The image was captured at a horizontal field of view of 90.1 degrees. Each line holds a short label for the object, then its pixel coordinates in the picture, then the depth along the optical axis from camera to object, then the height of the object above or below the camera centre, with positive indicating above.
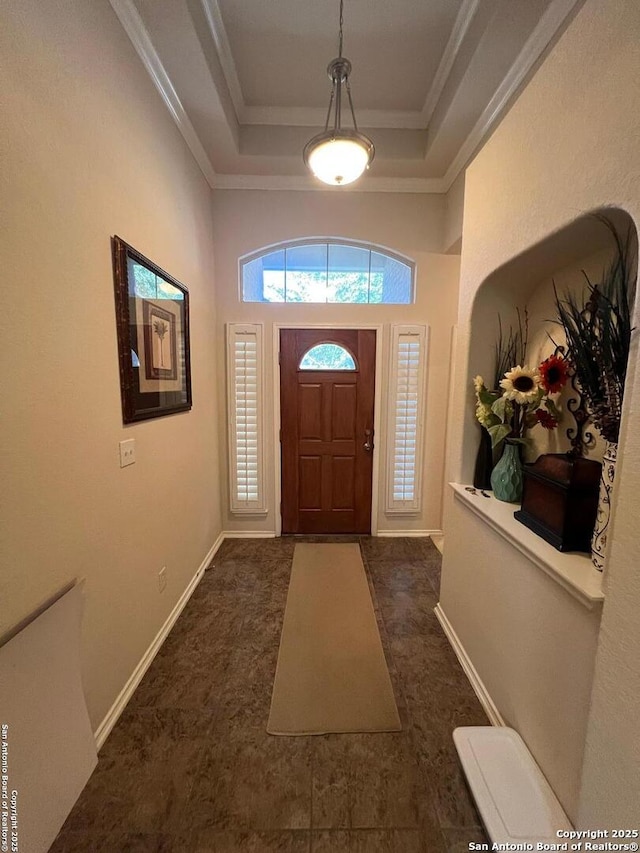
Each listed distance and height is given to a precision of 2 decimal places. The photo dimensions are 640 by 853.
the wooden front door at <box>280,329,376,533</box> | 2.91 -0.44
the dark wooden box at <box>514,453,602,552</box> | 1.15 -0.42
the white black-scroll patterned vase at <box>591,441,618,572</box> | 1.03 -0.39
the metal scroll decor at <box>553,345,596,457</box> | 1.25 -0.17
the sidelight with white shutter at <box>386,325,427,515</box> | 2.90 -0.29
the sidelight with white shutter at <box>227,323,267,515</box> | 2.87 -0.29
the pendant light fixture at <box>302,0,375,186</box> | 1.59 +1.19
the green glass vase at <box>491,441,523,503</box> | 1.58 -0.44
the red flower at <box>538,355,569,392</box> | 1.29 +0.06
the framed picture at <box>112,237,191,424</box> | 1.45 +0.25
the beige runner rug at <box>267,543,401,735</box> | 1.41 -1.45
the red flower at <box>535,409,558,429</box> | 1.43 -0.14
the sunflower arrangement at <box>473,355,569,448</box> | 1.31 -0.06
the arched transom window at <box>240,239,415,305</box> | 2.90 +1.03
